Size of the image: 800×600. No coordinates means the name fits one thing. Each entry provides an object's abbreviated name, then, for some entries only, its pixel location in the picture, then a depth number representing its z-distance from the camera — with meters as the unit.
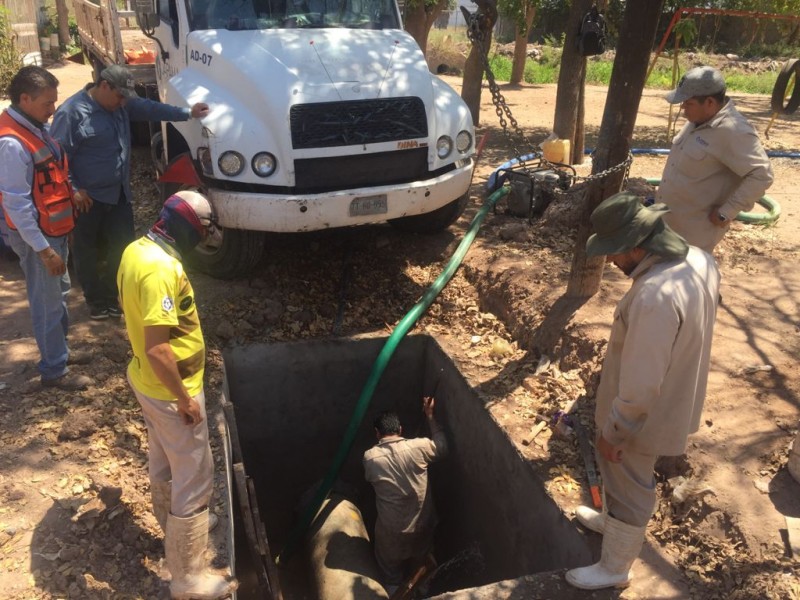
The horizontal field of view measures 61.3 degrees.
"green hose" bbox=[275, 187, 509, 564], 5.66
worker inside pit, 5.18
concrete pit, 4.58
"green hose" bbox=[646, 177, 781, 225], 7.14
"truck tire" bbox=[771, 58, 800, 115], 9.62
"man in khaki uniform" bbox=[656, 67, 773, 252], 4.06
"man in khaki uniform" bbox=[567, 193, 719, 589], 2.73
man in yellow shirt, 2.89
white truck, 4.93
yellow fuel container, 8.66
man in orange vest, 3.92
